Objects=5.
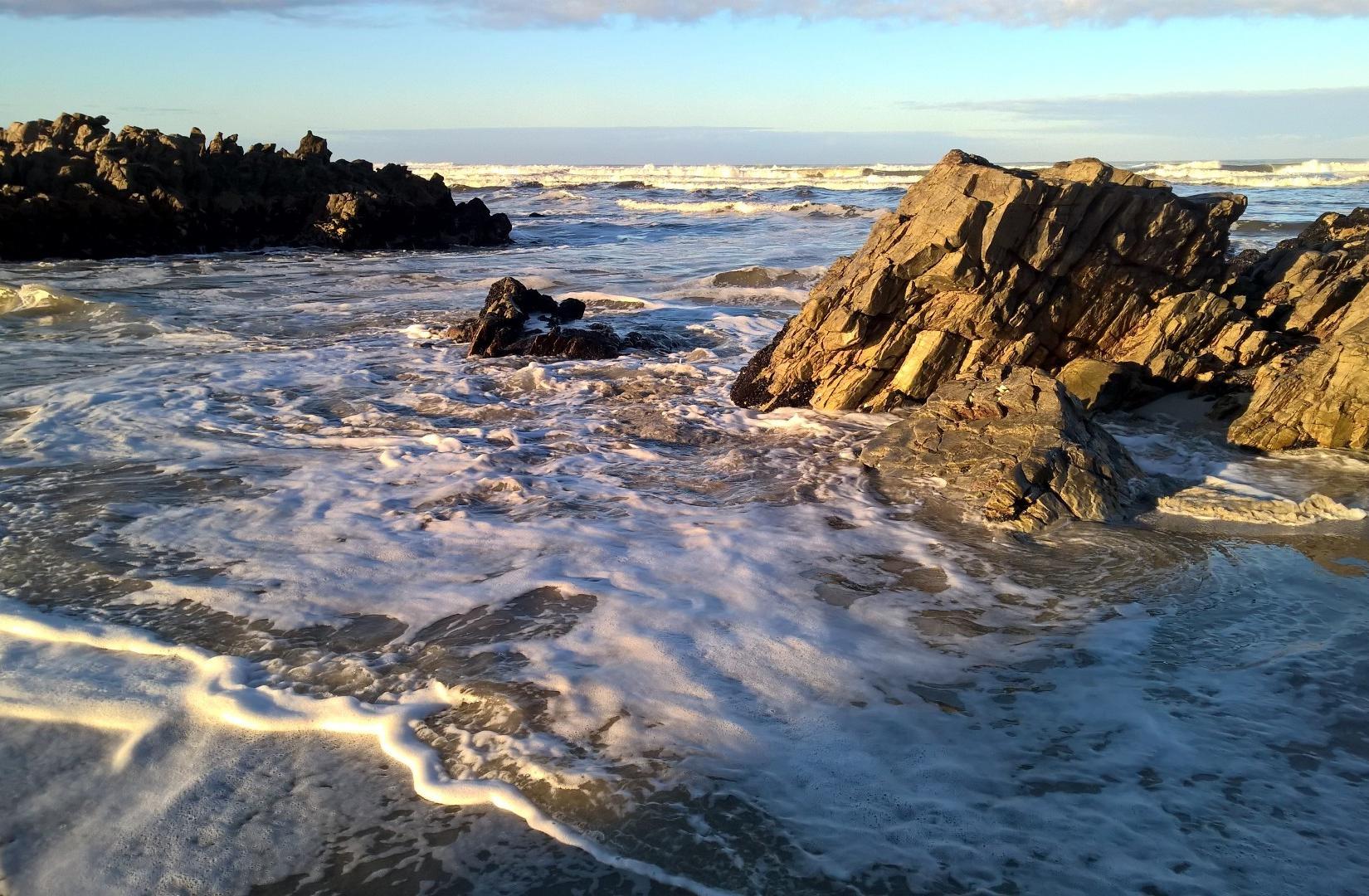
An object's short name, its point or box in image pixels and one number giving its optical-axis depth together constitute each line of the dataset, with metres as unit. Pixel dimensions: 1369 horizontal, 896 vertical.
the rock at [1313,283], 8.27
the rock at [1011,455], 5.52
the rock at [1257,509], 5.43
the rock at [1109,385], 7.76
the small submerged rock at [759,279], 15.75
